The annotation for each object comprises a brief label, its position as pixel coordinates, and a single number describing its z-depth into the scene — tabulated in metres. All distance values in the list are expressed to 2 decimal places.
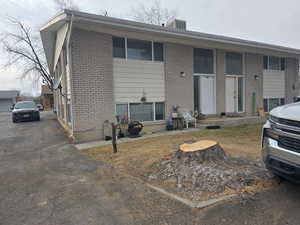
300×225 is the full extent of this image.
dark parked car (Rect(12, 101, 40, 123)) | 13.12
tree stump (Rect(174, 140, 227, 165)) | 3.72
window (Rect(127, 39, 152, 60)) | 8.05
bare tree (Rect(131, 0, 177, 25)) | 21.16
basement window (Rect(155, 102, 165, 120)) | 8.80
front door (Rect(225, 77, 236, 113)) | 10.63
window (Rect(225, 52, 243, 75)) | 10.62
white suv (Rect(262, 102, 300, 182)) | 2.38
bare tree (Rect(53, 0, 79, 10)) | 21.61
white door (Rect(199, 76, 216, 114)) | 9.92
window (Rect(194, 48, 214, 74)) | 9.71
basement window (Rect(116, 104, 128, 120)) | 7.91
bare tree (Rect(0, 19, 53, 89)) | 22.08
